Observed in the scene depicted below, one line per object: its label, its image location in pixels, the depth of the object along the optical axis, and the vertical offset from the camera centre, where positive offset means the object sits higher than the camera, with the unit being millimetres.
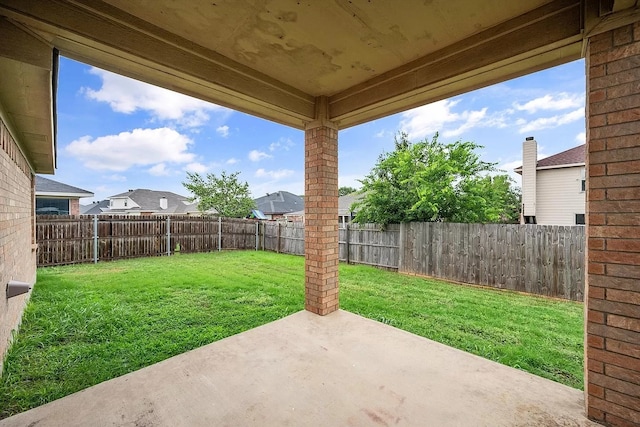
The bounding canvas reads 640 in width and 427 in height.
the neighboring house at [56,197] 10266 +674
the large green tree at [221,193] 18297 +1395
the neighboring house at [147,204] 23203 +835
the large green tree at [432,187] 6840 +691
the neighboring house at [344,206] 16342 +421
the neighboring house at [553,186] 9273 +950
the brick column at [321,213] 3367 -9
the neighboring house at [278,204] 26391 +911
